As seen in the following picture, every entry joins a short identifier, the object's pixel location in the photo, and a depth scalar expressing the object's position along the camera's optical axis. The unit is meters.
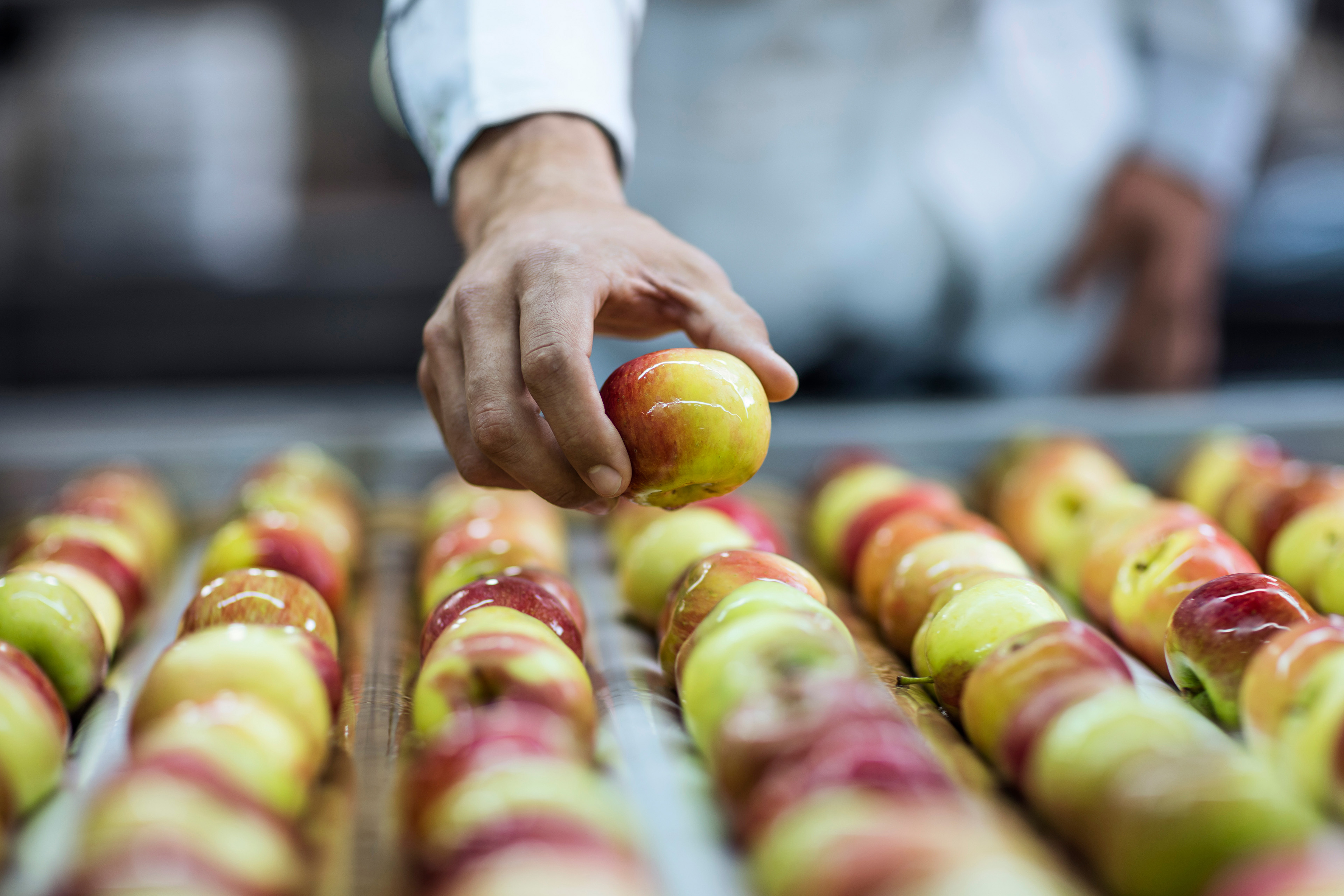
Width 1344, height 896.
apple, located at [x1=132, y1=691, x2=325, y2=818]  0.71
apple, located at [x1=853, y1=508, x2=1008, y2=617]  1.28
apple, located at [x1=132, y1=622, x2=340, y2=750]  0.83
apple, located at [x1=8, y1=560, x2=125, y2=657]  1.13
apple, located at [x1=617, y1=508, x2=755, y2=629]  1.24
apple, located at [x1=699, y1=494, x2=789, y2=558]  1.36
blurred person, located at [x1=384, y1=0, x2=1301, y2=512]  2.26
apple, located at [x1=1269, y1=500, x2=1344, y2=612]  1.17
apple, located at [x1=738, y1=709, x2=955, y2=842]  0.68
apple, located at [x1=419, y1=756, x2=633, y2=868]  0.64
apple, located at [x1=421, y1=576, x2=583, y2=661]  1.03
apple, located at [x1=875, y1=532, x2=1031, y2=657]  1.14
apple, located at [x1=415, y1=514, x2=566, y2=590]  1.26
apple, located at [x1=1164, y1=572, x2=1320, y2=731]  0.93
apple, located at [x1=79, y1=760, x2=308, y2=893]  0.60
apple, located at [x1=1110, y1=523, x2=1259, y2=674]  1.09
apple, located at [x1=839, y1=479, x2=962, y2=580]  1.42
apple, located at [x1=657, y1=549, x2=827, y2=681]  1.04
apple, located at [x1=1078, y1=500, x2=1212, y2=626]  1.20
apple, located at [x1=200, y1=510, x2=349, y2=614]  1.21
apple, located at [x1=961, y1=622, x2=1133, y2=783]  0.81
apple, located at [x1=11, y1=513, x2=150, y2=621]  1.24
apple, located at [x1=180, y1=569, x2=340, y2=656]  1.03
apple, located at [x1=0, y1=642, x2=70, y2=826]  0.80
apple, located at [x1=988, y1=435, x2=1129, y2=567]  1.54
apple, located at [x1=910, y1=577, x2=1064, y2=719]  0.98
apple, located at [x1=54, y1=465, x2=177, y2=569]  1.50
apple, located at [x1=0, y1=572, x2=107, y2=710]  0.99
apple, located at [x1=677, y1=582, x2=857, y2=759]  0.81
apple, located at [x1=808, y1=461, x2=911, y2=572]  1.52
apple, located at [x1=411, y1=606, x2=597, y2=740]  0.84
